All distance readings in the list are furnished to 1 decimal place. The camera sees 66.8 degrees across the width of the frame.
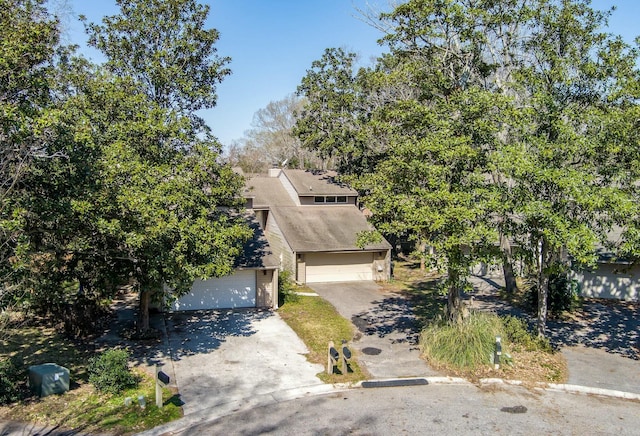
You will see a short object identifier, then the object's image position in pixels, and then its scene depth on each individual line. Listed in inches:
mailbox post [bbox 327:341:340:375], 552.7
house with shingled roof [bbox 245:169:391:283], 1063.6
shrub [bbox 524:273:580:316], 808.9
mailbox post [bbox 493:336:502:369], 561.6
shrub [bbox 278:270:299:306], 890.1
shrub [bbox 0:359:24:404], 452.8
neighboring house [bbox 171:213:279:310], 831.7
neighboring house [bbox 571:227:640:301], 937.5
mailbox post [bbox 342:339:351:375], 546.0
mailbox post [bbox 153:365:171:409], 446.0
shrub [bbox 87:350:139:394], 484.1
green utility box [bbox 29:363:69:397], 472.7
